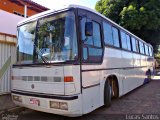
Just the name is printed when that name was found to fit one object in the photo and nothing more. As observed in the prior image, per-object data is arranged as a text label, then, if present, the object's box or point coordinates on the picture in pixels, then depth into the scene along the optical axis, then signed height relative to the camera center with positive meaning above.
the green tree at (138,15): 11.92 +4.86
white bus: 3.02 +0.10
